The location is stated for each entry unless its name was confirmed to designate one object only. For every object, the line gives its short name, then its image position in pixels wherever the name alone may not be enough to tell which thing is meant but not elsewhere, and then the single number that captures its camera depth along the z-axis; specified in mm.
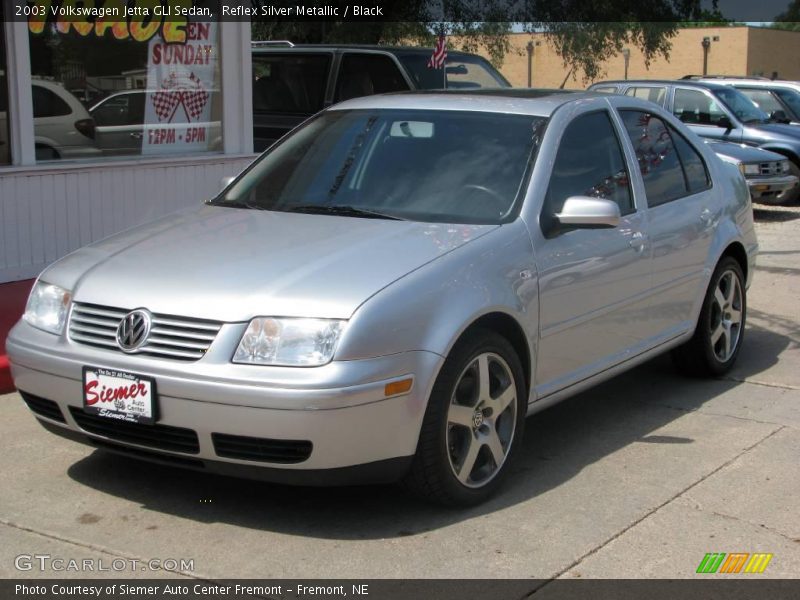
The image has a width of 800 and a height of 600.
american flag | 10578
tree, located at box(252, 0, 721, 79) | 20984
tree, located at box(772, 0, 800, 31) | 43631
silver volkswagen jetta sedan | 4074
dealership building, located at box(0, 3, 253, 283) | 8219
